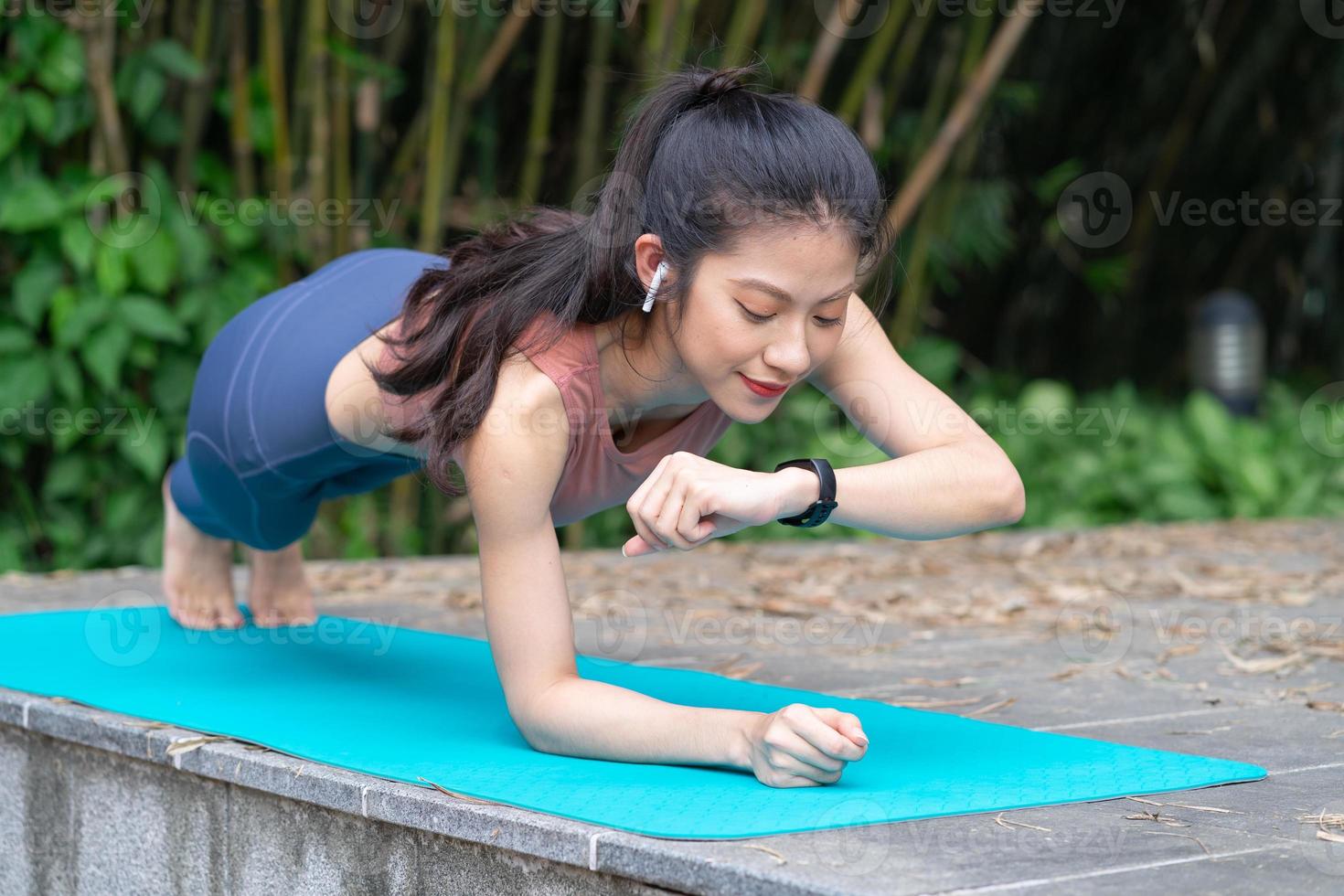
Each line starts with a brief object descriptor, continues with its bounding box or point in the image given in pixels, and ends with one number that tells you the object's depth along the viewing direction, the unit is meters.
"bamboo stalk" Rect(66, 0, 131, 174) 7.80
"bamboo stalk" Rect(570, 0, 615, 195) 9.00
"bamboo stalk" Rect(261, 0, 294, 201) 7.98
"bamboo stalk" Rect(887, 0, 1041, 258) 9.33
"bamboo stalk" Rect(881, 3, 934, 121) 9.76
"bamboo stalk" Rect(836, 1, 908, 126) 9.40
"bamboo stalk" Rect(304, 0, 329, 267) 7.90
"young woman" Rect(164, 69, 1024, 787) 3.19
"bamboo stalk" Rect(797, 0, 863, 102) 8.78
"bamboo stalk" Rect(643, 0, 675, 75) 8.40
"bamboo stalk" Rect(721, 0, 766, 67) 8.70
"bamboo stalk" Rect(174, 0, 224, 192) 8.18
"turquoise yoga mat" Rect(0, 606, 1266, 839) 3.01
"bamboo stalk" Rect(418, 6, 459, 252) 8.23
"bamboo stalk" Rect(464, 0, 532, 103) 8.35
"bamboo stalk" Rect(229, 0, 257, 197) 8.16
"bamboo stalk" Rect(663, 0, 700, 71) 8.46
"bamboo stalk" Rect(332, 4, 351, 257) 8.39
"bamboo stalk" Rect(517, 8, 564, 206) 8.90
